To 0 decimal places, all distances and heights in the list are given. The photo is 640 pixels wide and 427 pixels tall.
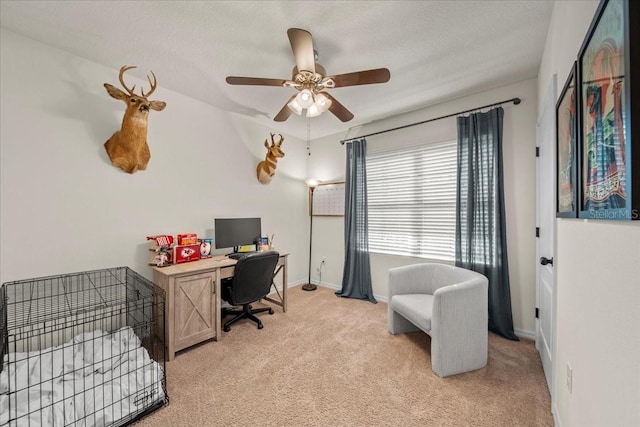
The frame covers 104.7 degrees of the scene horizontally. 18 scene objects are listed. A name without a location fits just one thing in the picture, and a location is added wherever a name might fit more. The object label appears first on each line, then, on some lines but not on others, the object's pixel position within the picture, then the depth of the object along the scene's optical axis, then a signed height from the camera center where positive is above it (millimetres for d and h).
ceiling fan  1663 +1028
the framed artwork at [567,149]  1133 +346
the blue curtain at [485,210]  2529 +43
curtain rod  2499 +1170
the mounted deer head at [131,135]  2205 +734
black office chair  2464 -712
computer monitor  2920 -226
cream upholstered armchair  1900 -888
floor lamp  4035 -154
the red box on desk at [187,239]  2577 -264
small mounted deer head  3440 +732
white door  1725 -100
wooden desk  2158 -800
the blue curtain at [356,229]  3643 -229
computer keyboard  2828 -482
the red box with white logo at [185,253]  2479 -408
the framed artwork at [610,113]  621 +313
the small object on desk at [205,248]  2746 -383
